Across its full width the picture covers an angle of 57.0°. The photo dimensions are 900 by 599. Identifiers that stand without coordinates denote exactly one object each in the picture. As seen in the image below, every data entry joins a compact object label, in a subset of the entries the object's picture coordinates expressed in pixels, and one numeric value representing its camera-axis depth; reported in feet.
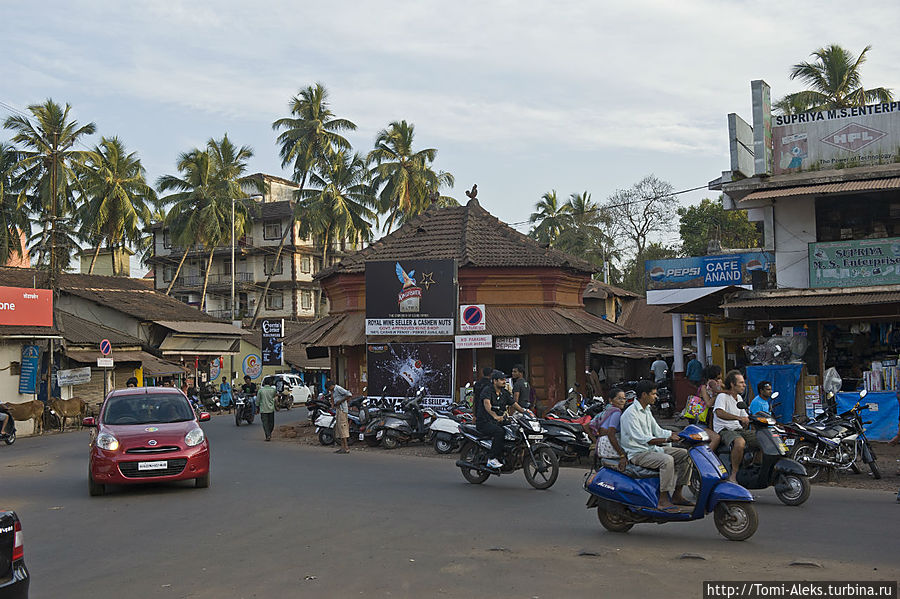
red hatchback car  39.27
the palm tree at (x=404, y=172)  175.63
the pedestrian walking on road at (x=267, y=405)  75.51
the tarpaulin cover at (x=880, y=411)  54.90
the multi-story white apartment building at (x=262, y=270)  214.69
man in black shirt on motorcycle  41.75
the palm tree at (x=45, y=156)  148.36
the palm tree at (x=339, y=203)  174.09
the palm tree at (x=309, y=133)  173.37
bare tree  165.07
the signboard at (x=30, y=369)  92.68
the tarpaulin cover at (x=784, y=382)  60.44
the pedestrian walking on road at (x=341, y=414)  64.13
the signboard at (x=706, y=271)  81.10
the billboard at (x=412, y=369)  74.23
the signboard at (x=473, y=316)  70.44
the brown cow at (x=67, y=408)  97.45
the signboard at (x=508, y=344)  74.43
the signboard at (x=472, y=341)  70.59
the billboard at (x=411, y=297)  73.56
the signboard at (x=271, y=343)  105.91
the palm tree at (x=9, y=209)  158.61
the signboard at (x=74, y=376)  100.12
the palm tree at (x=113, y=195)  163.63
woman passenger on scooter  29.45
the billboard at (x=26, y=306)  89.20
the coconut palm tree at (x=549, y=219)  209.46
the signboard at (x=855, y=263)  63.05
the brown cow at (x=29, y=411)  88.84
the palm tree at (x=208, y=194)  171.63
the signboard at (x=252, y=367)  113.91
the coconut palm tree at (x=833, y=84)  121.39
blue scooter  26.37
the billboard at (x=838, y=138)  69.05
